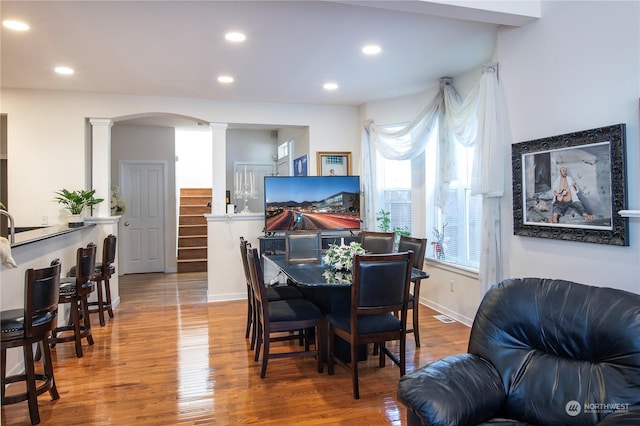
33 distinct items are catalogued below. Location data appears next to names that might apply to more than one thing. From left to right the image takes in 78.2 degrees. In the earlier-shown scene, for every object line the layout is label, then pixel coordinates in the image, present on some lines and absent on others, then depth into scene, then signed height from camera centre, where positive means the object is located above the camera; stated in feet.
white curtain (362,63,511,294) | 10.61 +2.52
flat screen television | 17.87 +0.46
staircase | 26.35 -1.08
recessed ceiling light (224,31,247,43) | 10.98 +5.03
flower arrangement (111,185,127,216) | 23.55 +0.77
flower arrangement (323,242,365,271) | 10.82 -1.23
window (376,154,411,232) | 18.02 +1.01
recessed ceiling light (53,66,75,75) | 13.78 +5.20
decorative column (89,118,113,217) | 17.11 +2.40
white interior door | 25.59 -0.19
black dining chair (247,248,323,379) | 9.96 -2.65
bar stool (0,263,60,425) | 7.97 -2.19
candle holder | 19.44 +0.98
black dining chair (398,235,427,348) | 11.99 -1.50
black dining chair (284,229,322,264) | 14.58 -1.18
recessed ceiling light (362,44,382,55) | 12.05 +5.09
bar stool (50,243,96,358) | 11.74 -2.23
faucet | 10.52 -0.37
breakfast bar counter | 9.82 -1.05
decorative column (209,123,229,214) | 18.49 +2.18
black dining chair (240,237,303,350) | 11.89 -2.49
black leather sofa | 5.26 -2.33
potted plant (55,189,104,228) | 15.75 +0.61
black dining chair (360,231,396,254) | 14.32 -1.10
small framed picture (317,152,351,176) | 19.66 +2.48
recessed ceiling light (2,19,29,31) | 10.16 +5.04
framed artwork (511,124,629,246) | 7.73 +0.51
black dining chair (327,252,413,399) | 9.02 -2.10
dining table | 9.47 -1.72
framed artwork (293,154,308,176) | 20.72 +2.62
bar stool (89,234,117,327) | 14.57 -2.13
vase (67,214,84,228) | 15.29 -0.16
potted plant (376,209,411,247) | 17.95 -0.50
